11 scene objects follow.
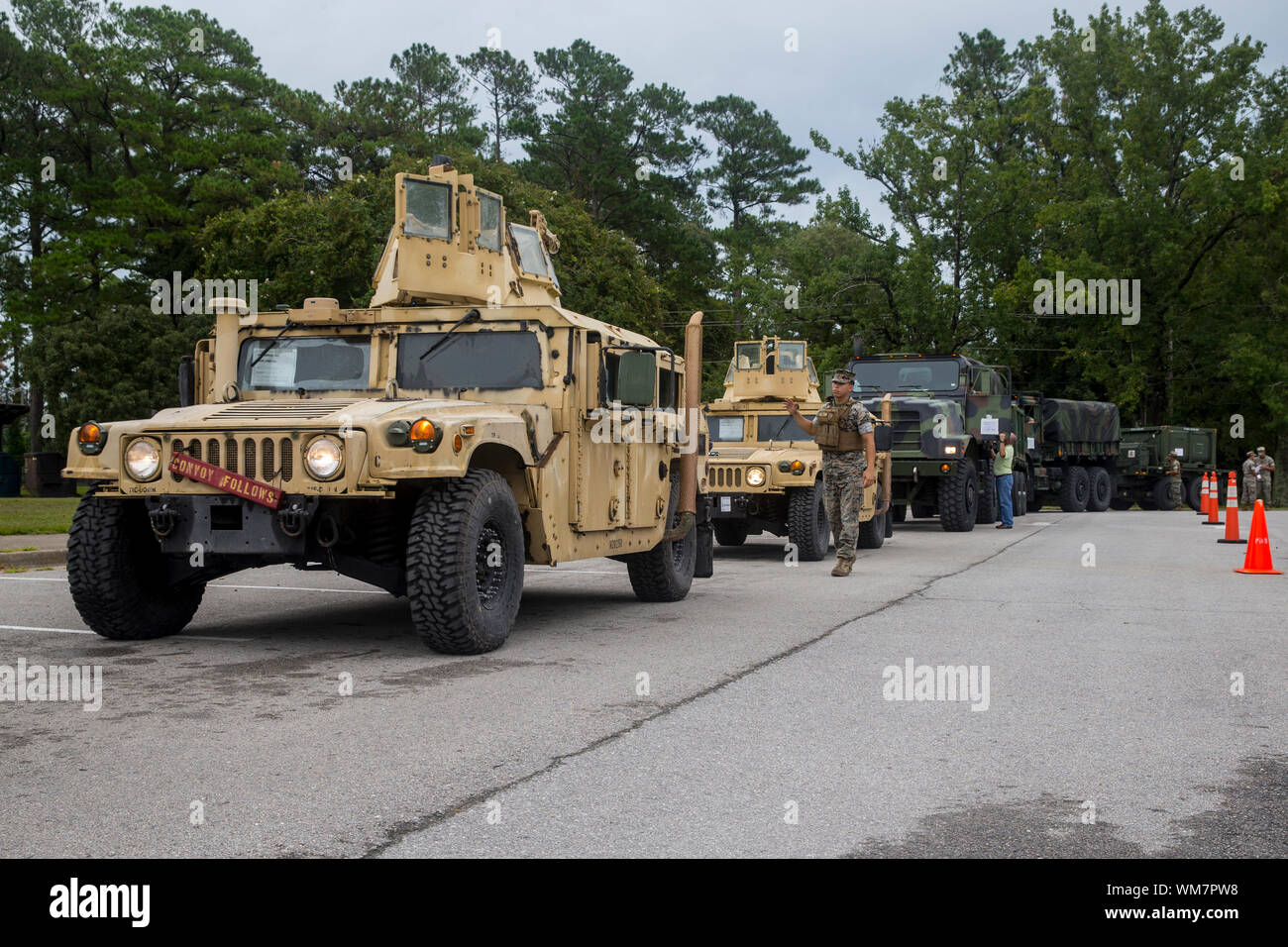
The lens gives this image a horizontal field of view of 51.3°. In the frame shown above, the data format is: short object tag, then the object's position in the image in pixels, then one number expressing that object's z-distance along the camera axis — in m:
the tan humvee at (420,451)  7.31
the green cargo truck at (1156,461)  37.34
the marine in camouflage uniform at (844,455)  12.95
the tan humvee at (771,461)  15.14
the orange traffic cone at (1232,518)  19.05
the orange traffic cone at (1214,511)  24.94
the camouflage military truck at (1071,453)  30.67
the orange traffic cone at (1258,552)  13.97
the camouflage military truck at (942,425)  21.66
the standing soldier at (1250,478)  38.69
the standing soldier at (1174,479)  37.28
